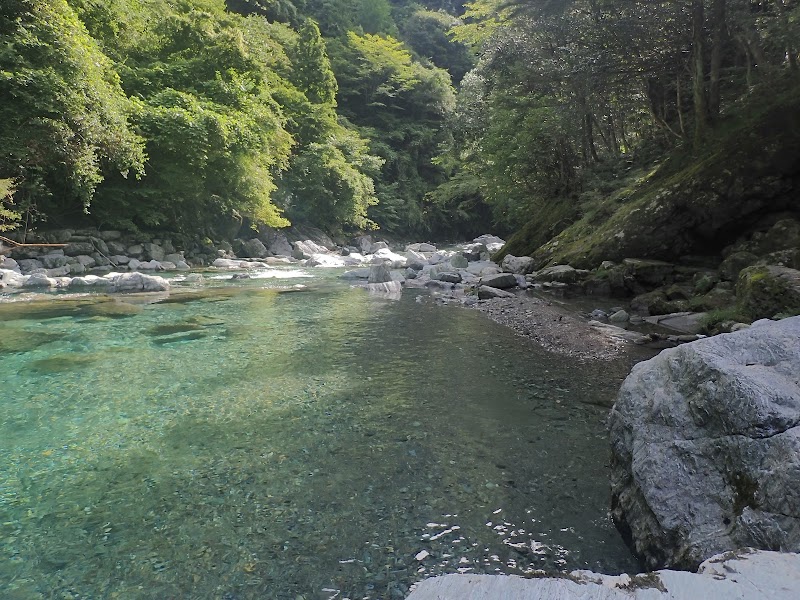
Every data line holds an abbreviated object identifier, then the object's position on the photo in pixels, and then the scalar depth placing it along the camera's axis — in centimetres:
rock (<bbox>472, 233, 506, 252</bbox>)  3013
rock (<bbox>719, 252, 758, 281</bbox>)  901
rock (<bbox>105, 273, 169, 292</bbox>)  1315
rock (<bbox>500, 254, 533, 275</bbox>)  1525
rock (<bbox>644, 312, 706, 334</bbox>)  770
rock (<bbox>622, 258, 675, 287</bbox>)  1058
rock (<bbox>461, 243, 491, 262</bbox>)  2291
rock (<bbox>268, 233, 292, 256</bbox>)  2753
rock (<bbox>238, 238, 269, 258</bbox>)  2572
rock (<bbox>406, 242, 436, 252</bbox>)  3213
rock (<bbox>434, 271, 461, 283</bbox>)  1505
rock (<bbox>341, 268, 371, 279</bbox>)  1706
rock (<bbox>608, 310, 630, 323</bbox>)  869
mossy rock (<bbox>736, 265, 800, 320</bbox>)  631
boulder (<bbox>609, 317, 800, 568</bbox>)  202
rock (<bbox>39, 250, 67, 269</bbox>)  1658
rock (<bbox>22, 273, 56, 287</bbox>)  1355
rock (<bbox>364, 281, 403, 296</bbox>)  1363
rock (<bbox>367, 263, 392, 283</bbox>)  1546
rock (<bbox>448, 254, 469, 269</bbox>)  1911
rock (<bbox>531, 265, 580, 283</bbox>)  1231
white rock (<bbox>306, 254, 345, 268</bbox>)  2305
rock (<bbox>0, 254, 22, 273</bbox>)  1528
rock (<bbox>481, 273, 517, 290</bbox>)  1293
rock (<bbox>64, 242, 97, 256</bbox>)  1806
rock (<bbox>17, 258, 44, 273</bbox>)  1582
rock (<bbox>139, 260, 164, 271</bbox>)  1898
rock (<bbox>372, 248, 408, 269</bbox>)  2278
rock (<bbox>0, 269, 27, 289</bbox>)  1330
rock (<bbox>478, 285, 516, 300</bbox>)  1153
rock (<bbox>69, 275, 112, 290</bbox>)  1365
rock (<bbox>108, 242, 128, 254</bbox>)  1973
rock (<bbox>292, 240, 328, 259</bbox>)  2717
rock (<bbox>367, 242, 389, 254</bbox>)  3315
